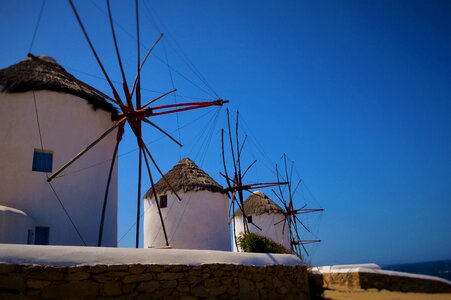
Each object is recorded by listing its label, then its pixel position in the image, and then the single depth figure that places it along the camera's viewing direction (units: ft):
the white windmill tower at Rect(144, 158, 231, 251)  52.13
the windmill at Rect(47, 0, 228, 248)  31.63
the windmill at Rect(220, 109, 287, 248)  51.92
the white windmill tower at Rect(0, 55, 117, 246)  31.78
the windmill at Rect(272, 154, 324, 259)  75.23
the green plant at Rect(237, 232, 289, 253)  37.68
